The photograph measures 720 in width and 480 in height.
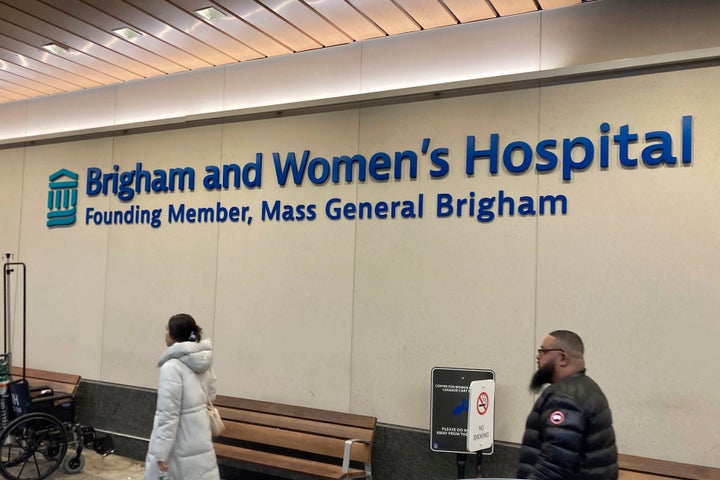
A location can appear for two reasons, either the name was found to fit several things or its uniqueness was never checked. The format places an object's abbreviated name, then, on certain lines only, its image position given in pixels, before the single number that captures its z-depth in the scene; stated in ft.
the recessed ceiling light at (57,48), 20.28
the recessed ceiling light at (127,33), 18.89
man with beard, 8.92
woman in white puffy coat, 12.55
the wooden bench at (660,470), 13.77
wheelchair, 18.97
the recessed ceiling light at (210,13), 17.19
